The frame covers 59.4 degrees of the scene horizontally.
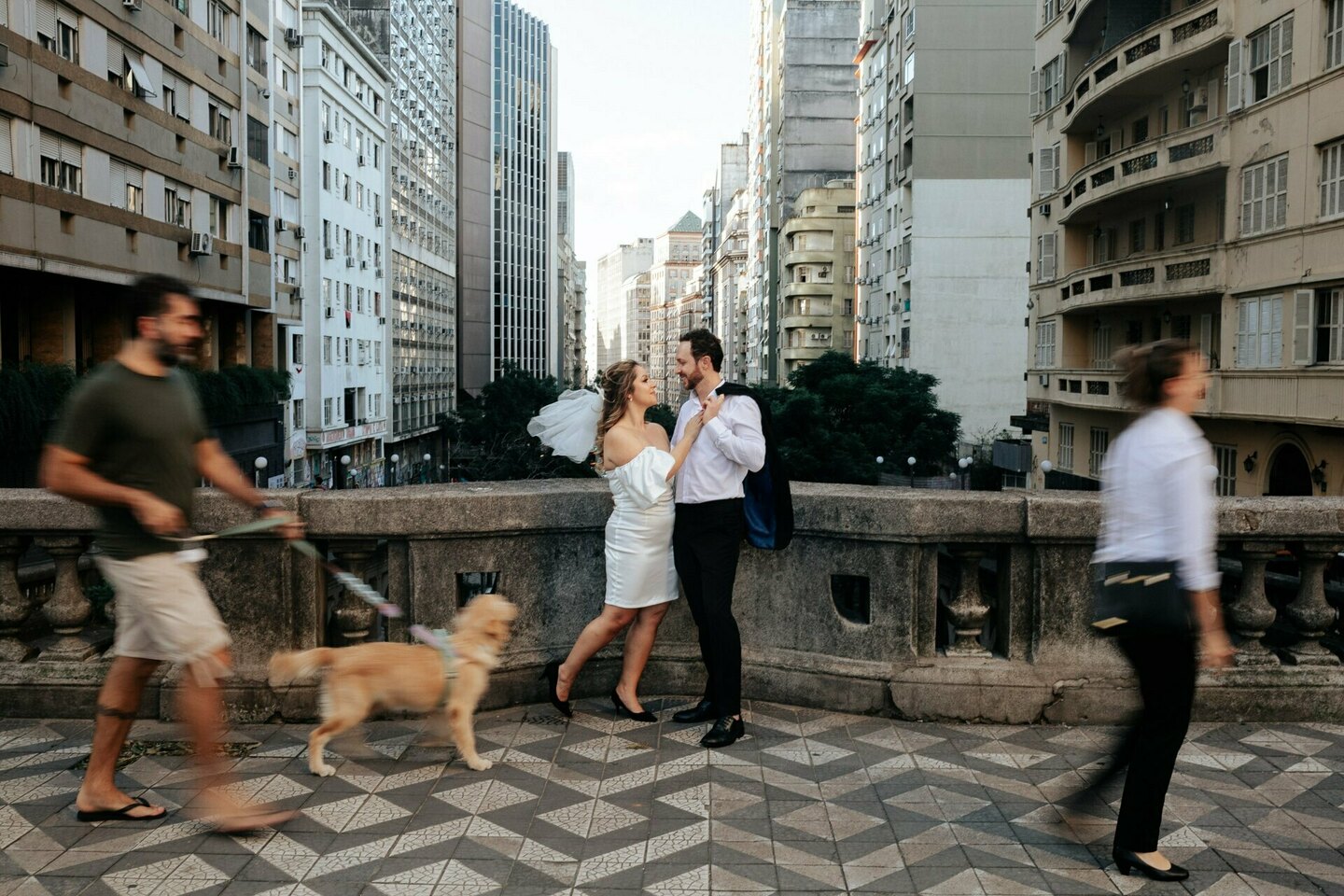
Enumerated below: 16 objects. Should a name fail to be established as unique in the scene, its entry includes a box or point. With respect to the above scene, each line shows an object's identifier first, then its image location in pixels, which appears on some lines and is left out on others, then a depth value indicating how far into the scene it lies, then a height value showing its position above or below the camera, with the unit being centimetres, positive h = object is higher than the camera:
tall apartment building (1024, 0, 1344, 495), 2503 +483
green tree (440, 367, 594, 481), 5956 -201
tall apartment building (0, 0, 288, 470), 2739 +630
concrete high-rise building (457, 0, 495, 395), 11381 +2084
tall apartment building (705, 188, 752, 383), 13938 +1421
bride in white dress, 577 -66
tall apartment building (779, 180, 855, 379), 8700 +954
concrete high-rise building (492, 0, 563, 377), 14412 +2544
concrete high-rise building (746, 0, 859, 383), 9256 +2332
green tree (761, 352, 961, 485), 4709 -102
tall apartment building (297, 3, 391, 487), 5875 +717
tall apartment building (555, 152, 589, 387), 17686 +1735
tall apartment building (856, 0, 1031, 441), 6034 +1069
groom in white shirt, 565 -60
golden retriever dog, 503 -121
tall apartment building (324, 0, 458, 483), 7644 +1353
